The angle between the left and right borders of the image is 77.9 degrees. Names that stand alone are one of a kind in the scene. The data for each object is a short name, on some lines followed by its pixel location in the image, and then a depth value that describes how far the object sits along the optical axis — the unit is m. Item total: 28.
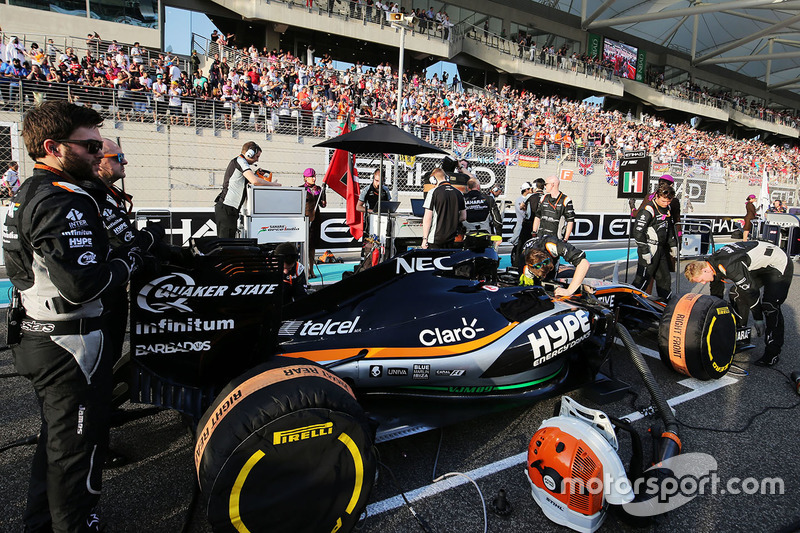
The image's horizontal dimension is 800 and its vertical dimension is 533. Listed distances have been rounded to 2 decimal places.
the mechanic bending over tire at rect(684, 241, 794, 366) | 4.34
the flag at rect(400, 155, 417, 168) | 13.39
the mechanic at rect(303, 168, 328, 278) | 8.17
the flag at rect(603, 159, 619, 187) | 18.08
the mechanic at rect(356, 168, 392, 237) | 7.94
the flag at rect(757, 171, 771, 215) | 13.92
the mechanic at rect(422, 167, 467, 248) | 6.04
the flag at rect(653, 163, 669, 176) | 17.67
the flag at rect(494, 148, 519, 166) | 15.69
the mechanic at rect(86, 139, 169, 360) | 1.94
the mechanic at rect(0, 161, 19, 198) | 9.13
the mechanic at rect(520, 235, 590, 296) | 4.43
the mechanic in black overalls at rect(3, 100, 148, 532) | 1.67
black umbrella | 6.12
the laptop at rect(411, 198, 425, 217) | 7.96
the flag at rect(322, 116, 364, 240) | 7.08
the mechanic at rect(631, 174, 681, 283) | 6.07
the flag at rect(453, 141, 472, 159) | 14.93
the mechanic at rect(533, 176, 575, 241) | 7.28
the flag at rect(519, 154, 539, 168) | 16.27
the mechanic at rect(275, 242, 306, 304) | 3.62
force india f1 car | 1.81
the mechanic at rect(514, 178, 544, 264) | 8.13
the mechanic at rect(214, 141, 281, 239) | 6.39
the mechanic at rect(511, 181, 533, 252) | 9.02
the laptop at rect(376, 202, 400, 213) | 8.04
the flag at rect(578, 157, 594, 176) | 17.50
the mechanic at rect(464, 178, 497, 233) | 7.22
